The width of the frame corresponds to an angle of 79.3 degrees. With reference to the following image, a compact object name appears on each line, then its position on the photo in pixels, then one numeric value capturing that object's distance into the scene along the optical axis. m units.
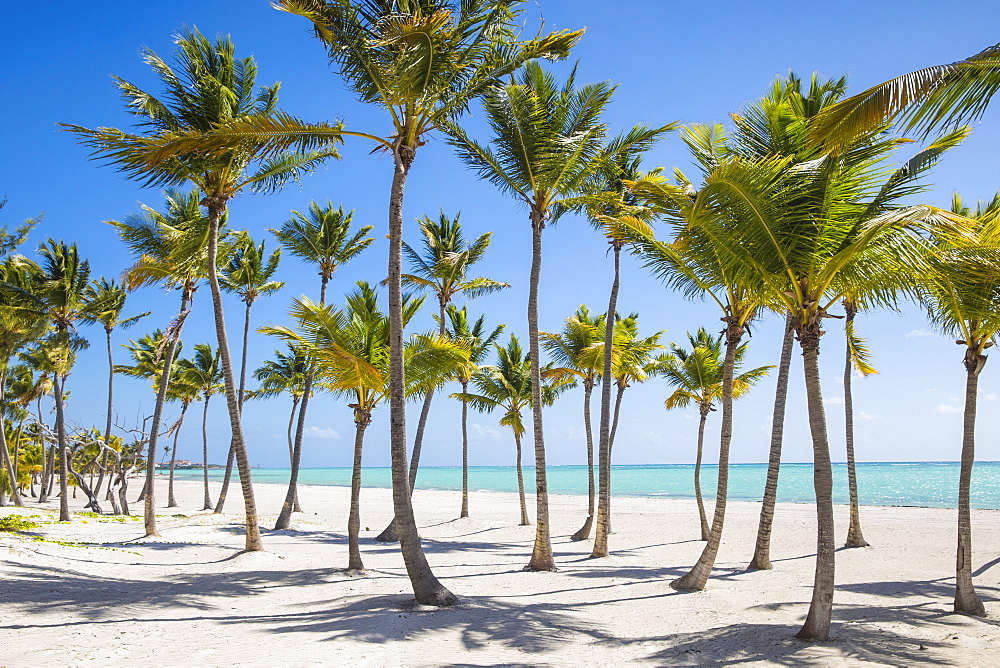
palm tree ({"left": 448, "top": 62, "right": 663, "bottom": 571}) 11.16
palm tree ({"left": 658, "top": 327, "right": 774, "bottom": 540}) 17.95
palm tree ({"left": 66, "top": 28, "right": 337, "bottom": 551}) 11.66
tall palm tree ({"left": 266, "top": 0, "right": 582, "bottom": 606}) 7.89
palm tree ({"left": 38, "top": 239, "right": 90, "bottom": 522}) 19.11
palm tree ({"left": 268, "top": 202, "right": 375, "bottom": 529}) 17.62
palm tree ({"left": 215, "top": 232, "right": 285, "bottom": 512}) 20.17
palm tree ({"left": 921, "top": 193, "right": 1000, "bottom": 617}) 6.70
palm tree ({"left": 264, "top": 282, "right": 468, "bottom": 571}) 11.26
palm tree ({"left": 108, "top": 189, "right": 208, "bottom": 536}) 13.82
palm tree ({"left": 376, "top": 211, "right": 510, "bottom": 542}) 18.52
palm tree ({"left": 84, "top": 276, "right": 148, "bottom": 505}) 20.56
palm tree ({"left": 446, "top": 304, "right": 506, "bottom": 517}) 23.36
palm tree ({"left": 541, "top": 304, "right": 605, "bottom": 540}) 17.91
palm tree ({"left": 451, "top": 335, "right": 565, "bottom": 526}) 23.88
